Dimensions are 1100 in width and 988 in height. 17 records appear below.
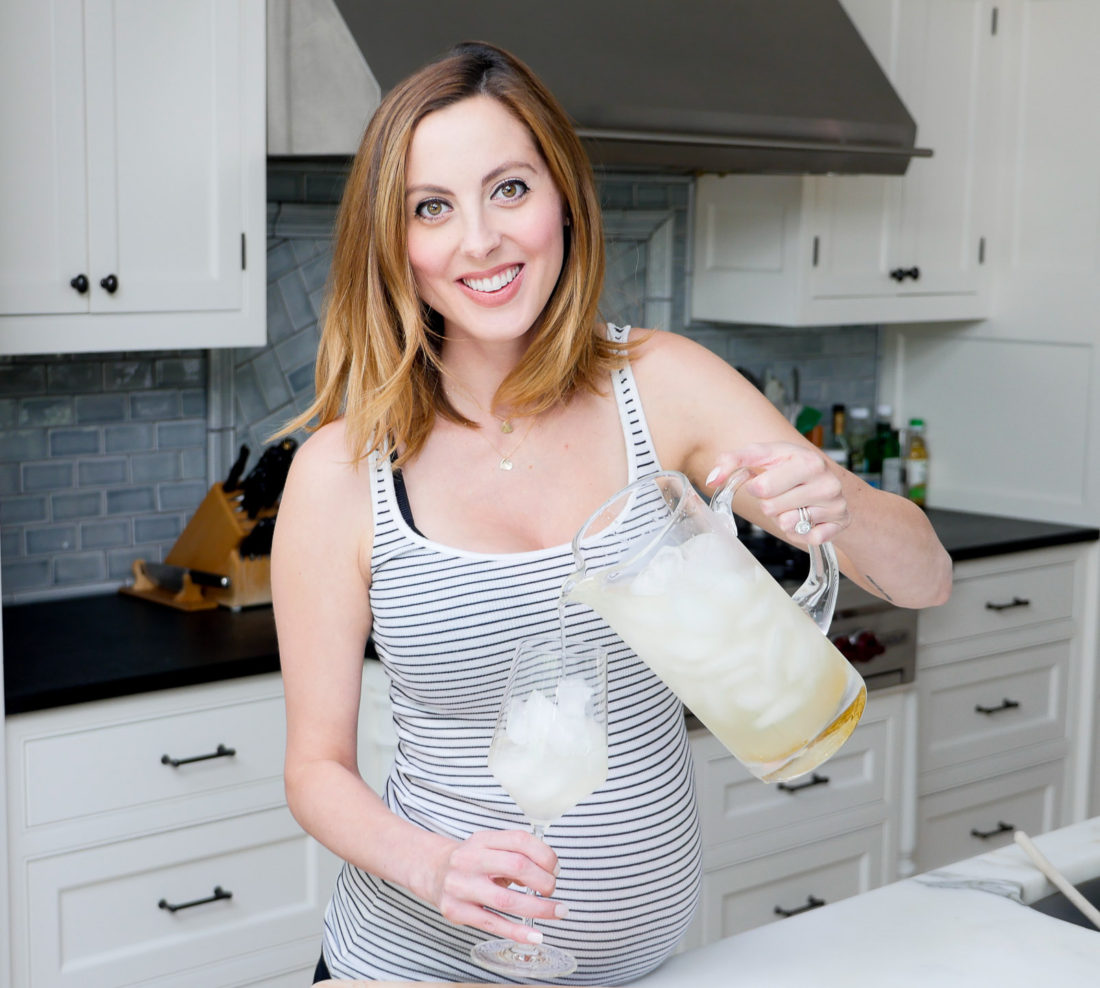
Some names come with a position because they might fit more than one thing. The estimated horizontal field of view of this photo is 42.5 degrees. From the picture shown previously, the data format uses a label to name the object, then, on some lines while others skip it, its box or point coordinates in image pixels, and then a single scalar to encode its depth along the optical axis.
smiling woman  1.31
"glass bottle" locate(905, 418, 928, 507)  3.62
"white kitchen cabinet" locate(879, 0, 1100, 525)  3.33
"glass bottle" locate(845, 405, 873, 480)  3.61
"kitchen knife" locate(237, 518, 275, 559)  2.52
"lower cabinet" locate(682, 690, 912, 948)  2.64
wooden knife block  2.52
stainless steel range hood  2.36
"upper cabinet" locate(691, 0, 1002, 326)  3.15
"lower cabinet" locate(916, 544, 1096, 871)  3.12
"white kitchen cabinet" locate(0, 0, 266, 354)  2.16
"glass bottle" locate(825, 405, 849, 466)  3.53
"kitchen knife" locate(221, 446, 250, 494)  2.60
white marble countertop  1.14
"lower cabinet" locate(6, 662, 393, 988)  2.09
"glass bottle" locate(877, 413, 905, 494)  3.59
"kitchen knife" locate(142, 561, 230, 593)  2.52
